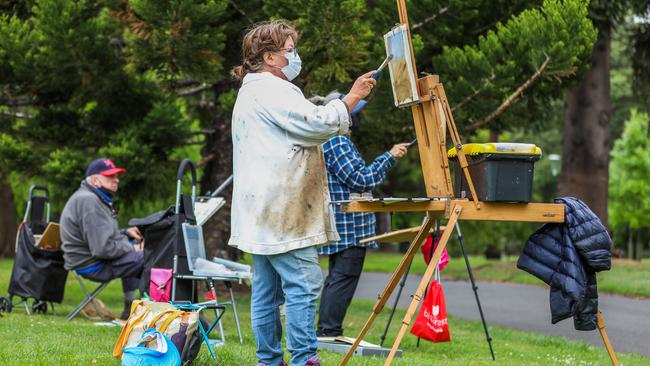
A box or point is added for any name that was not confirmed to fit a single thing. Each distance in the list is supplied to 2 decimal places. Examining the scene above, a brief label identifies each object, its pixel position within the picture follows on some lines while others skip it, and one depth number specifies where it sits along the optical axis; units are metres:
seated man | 9.45
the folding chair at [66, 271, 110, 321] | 9.49
